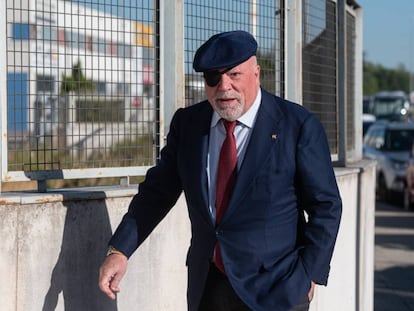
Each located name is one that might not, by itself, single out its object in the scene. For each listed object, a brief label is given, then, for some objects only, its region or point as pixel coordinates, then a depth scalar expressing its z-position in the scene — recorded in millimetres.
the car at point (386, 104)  49500
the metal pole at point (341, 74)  7445
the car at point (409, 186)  19031
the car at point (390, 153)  20406
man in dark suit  3869
